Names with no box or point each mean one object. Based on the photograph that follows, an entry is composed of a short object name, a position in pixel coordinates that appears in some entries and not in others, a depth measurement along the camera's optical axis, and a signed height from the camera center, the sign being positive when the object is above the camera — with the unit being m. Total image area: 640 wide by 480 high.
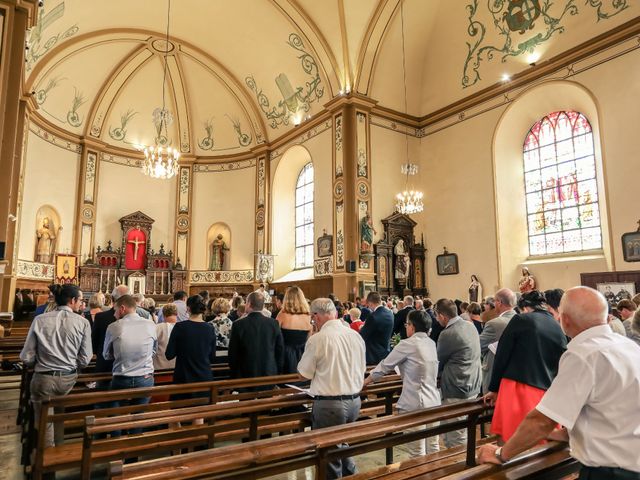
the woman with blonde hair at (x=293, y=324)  4.87 -0.31
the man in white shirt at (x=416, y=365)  3.72 -0.57
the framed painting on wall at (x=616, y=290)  10.65 +0.00
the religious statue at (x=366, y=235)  14.36 +1.75
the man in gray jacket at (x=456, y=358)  3.92 -0.55
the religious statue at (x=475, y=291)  13.71 +0.02
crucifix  18.28 +1.85
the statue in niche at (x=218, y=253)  19.34 +1.69
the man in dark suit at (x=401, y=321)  7.35 -0.45
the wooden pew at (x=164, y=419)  2.88 -0.89
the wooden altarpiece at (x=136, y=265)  17.28 +1.13
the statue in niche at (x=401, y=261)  15.06 +1.00
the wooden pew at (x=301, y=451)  2.03 -0.75
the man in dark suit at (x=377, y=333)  5.50 -0.47
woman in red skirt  2.83 -0.45
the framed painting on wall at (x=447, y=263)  14.71 +0.89
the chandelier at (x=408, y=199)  14.00 +2.82
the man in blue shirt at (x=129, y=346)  4.18 -0.46
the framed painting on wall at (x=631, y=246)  10.73 +1.00
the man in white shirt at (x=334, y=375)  3.29 -0.57
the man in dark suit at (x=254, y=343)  4.43 -0.46
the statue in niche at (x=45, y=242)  16.09 +1.86
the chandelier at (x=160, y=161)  13.63 +3.90
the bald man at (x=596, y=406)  1.68 -0.42
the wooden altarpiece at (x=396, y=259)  14.78 +1.08
